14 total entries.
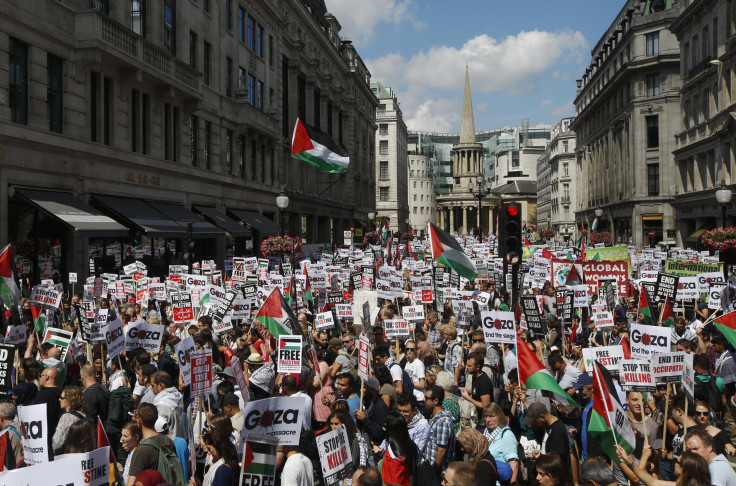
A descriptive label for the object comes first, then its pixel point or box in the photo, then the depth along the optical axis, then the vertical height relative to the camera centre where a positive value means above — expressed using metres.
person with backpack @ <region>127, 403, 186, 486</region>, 6.76 -1.98
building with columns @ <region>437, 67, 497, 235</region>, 170.38 +16.11
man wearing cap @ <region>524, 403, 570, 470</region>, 7.59 -2.03
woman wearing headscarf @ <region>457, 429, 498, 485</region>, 6.59 -1.96
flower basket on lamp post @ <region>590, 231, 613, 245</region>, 53.54 +1.38
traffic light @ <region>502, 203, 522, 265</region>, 14.48 +0.51
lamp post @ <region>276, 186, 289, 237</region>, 27.78 +2.31
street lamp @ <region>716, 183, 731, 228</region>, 28.45 +2.43
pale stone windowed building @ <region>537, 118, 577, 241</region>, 110.38 +11.58
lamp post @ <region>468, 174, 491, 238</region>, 38.43 +3.96
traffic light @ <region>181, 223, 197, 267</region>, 23.17 +0.36
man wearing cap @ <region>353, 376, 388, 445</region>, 8.38 -2.03
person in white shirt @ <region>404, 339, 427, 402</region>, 10.89 -1.84
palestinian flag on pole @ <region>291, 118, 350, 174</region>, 32.66 +5.11
